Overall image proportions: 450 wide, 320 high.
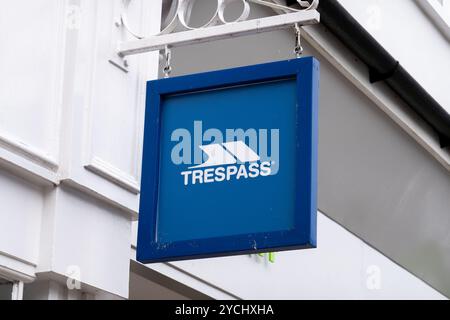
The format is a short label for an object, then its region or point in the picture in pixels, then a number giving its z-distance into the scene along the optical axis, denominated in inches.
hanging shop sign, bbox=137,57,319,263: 349.5
